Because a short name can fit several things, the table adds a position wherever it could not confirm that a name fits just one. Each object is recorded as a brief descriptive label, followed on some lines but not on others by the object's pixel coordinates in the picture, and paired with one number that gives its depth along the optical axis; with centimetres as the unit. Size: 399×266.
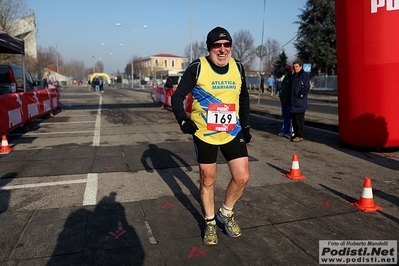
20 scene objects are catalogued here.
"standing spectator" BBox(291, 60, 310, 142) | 830
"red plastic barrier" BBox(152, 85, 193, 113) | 1481
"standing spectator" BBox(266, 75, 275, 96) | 3241
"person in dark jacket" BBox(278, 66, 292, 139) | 890
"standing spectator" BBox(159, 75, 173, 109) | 1833
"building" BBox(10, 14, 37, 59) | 3397
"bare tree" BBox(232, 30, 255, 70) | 8256
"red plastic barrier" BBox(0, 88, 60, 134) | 876
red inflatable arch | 648
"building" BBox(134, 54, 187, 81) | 12368
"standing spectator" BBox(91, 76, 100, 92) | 4569
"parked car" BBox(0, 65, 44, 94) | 1250
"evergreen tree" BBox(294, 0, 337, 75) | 3594
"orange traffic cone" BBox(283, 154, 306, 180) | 539
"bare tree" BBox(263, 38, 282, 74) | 8106
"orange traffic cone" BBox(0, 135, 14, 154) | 738
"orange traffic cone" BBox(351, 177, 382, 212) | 405
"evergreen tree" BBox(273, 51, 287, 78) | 5006
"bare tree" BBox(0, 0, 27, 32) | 2333
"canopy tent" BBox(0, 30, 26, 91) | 1041
